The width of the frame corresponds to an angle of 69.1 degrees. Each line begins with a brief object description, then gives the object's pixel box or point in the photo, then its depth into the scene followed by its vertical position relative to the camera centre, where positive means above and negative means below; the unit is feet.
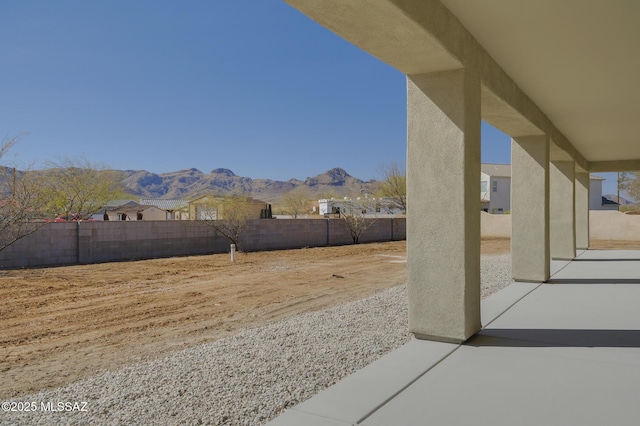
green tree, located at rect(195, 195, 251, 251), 66.39 -0.57
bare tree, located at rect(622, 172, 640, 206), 115.03 +5.95
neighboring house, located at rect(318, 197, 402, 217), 123.34 +0.98
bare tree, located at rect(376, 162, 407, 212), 136.15 +6.69
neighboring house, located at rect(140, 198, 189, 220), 200.01 +4.11
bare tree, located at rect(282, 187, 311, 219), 179.52 +2.99
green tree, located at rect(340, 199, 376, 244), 83.87 -2.46
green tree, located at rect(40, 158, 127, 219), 81.66 +4.00
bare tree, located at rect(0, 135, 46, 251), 43.32 +0.48
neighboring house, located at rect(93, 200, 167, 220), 147.54 +0.19
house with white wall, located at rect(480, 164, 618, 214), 148.46 +6.01
